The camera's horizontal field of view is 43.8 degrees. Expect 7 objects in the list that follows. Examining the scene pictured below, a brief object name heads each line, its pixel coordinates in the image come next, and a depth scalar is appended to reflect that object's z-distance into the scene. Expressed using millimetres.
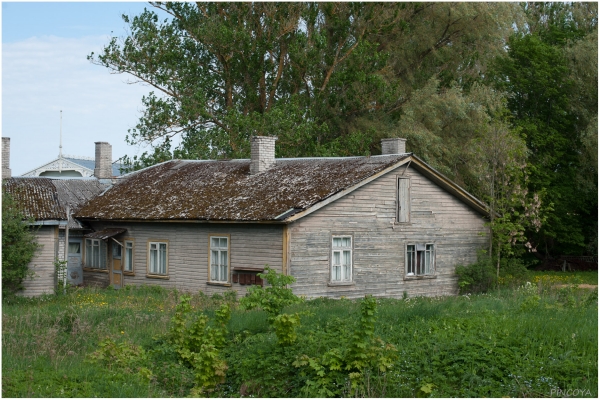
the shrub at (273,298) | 13633
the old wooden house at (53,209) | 25359
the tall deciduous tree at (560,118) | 38312
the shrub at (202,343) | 11789
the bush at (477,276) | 28328
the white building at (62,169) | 58375
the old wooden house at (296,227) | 23891
